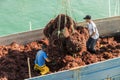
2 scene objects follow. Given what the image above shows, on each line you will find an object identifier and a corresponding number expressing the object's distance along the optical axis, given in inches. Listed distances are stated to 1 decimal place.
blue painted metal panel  336.7
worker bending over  380.8
